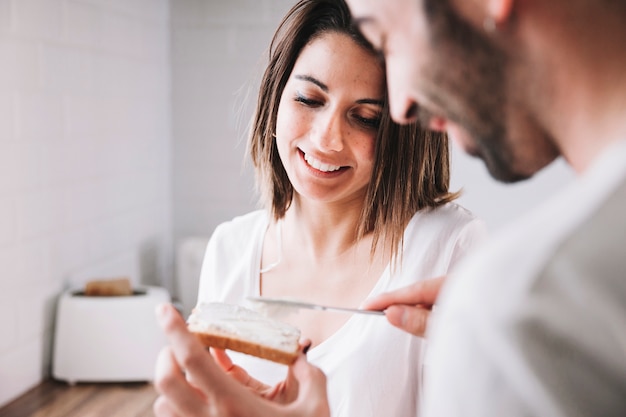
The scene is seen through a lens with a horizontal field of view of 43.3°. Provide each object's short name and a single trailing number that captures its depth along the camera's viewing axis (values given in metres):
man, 0.44
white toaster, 1.99
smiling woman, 1.29
